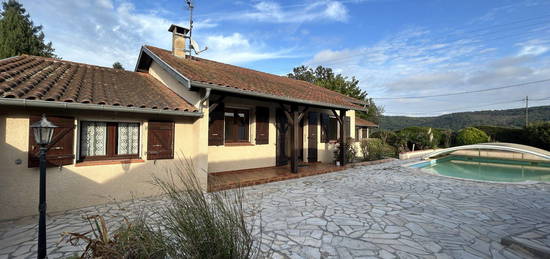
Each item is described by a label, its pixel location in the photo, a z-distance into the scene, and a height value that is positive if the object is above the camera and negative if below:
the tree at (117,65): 30.41 +9.42
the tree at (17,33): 17.19 +8.13
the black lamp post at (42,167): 2.66 -0.43
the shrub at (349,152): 10.68 -0.89
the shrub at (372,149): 12.17 -0.85
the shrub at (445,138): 18.74 -0.36
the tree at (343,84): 23.88 +5.36
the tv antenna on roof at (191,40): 8.86 +3.69
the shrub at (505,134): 16.52 -0.01
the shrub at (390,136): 18.23 -0.19
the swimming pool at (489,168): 10.14 -1.87
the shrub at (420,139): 17.00 -0.40
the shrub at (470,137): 17.58 -0.25
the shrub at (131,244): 1.79 -0.91
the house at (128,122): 4.27 +0.29
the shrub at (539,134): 14.62 -0.04
